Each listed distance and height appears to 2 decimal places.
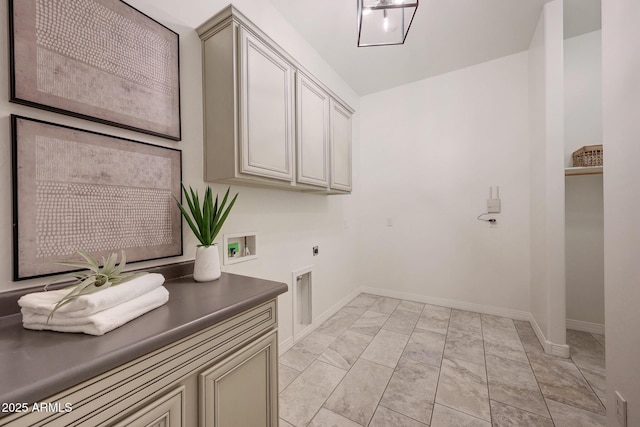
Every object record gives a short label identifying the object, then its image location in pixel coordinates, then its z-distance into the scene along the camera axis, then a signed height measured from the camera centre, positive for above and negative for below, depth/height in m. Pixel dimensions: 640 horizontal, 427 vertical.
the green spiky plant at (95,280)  0.65 -0.21
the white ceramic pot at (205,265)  1.17 -0.26
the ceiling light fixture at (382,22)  1.45 +1.69
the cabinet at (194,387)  0.53 -0.51
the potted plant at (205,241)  1.18 -0.14
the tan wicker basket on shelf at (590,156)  1.96 +0.45
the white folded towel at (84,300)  0.63 -0.24
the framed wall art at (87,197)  0.81 +0.08
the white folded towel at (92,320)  0.63 -0.30
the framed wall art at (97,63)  0.83 +0.64
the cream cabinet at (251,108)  1.30 +0.67
